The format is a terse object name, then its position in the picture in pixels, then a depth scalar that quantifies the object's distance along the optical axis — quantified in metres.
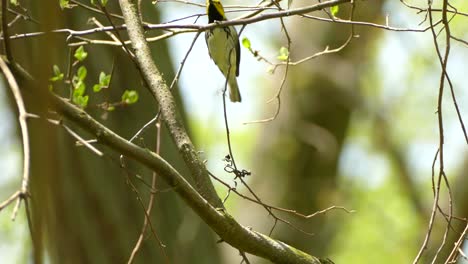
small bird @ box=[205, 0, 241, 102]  6.66
